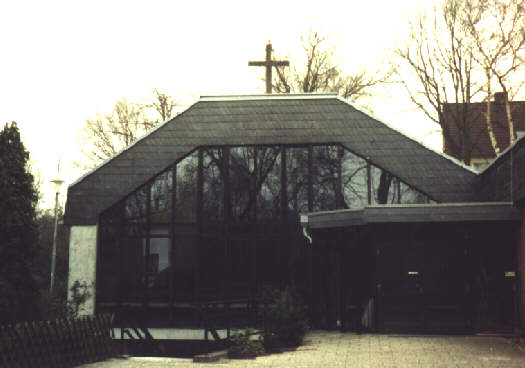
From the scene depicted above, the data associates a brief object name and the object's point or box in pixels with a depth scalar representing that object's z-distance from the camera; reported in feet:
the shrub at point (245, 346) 45.24
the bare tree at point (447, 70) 90.94
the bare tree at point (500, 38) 83.66
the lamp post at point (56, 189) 82.03
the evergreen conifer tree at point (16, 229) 41.83
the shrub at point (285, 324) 48.85
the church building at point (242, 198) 64.80
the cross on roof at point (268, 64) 81.20
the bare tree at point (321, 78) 108.88
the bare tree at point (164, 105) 123.24
